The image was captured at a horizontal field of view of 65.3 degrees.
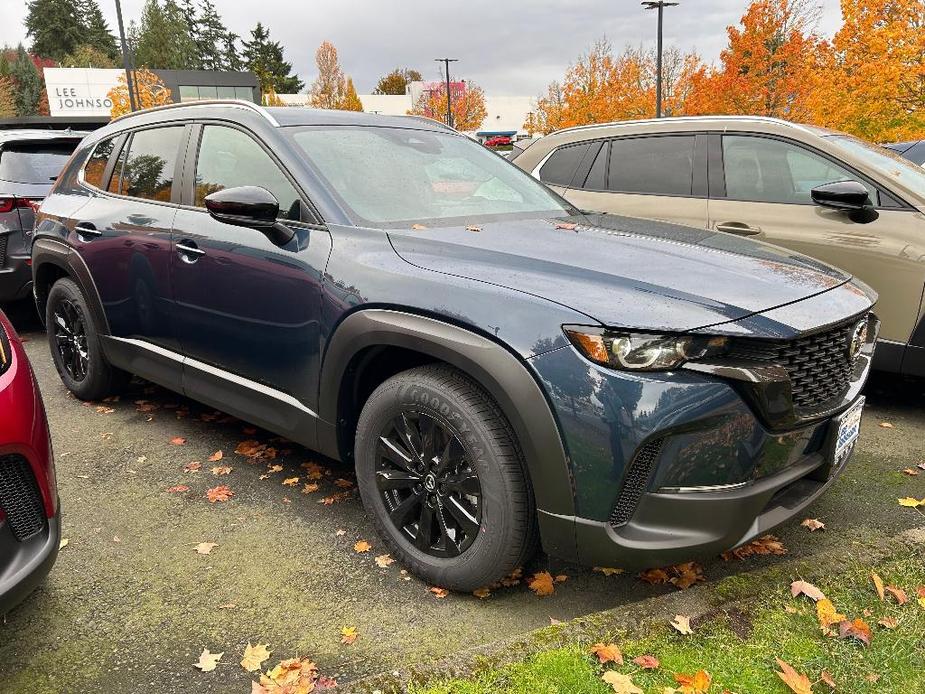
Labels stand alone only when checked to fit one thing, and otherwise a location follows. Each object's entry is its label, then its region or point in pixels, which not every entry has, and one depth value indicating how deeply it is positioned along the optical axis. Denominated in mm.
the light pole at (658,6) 22942
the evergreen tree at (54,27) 80938
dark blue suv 2109
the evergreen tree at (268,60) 88875
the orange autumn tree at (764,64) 21062
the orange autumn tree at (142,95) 40562
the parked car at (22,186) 6320
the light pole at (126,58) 21719
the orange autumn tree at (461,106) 68688
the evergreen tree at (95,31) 83188
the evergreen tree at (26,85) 76000
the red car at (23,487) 1998
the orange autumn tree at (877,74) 14055
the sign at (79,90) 55406
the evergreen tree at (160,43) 82875
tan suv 4145
